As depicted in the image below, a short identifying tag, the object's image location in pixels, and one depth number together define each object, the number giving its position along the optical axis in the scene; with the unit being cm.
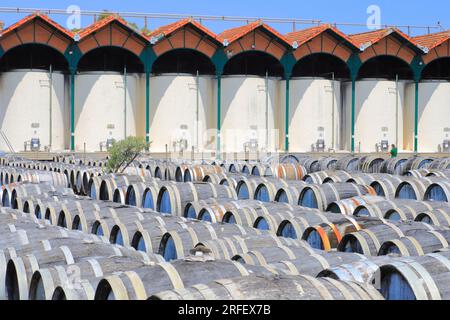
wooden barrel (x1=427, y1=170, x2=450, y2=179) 2127
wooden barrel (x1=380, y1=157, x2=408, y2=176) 2850
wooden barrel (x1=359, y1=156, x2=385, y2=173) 2959
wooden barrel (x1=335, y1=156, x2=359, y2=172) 3036
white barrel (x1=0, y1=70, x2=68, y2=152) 4328
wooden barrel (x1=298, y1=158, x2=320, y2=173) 3106
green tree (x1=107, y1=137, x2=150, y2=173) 2850
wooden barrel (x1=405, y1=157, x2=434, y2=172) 2851
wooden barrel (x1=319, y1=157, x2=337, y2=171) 3058
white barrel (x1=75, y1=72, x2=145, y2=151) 4469
